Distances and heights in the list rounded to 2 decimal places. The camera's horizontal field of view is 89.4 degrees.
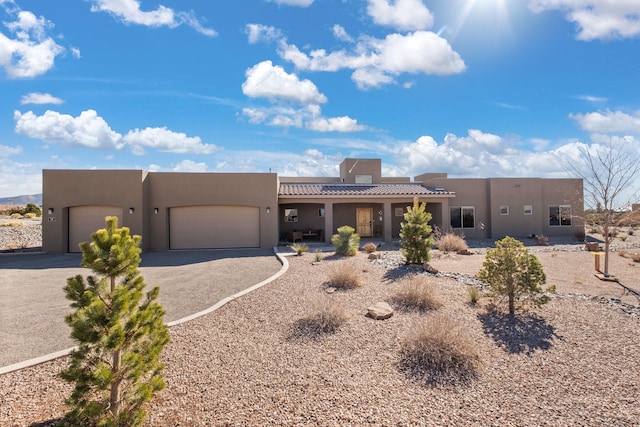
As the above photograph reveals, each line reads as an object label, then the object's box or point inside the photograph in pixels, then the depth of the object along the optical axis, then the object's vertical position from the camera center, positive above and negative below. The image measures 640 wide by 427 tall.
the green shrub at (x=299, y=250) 14.12 -1.32
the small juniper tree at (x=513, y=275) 6.88 -1.25
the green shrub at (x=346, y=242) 13.60 -0.97
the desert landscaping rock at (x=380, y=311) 6.61 -1.93
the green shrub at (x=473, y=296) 7.66 -1.89
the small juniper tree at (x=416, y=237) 10.67 -0.63
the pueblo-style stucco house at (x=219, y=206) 16.59 +0.81
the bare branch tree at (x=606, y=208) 12.05 +0.33
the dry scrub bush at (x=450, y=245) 15.14 -1.27
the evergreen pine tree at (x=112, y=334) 3.21 -1.15
